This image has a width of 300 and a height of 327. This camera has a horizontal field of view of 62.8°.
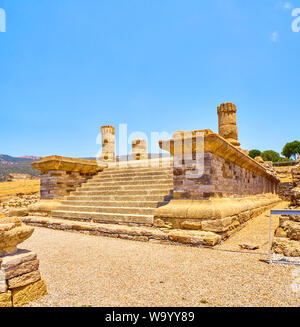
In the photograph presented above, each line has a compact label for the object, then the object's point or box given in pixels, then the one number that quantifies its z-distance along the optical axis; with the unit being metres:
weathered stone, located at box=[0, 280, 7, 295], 2.44
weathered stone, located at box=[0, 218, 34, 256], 2.55
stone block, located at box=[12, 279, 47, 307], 2.54
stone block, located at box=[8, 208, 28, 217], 8.95
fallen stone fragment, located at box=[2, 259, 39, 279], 2.48
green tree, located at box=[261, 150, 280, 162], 56.94
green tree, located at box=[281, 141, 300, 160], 51.09
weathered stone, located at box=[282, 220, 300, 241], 4.41
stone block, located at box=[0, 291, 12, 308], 2.41
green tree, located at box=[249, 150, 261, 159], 53.79
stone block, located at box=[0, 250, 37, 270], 2.48
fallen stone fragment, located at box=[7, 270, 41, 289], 2.50
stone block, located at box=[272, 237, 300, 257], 4.11
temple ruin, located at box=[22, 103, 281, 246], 5.46
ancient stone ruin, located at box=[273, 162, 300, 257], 4.17
